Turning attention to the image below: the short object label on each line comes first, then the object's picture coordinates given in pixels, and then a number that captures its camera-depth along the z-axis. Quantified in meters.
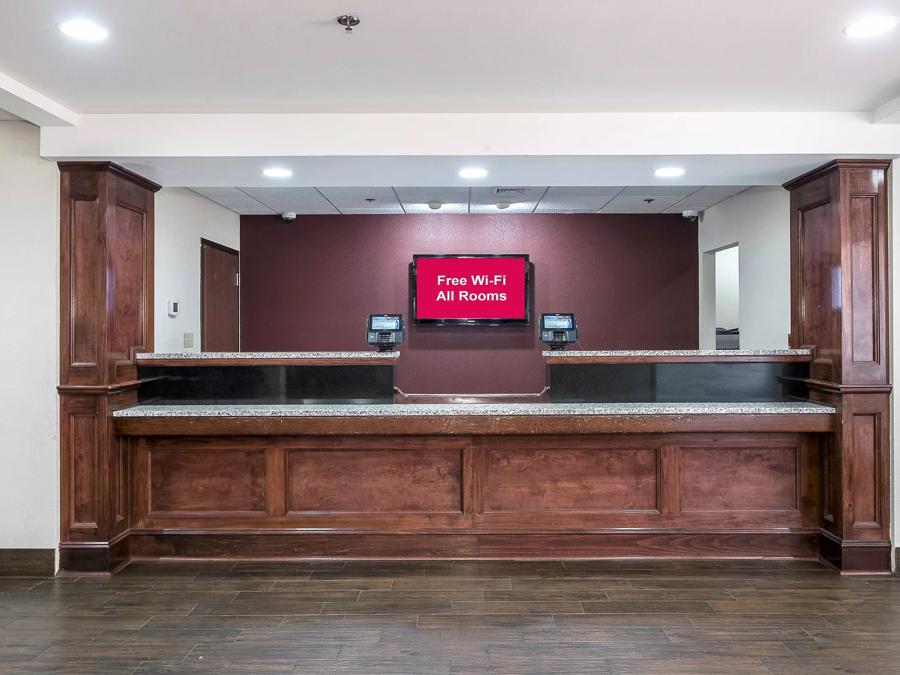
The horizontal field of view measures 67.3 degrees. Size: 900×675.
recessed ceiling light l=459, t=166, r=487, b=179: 3.88
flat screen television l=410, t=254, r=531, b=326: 6.59
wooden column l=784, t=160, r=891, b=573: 3.67
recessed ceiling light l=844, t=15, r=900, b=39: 2.53
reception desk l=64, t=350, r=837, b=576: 3.88
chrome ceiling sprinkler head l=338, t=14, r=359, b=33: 2.47
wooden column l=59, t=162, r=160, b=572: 3.64
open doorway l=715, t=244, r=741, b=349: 7.96
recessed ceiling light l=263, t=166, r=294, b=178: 3.88
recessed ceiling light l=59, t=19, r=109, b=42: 2.54
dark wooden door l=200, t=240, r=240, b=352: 5.80
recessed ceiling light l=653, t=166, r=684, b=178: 3.91
